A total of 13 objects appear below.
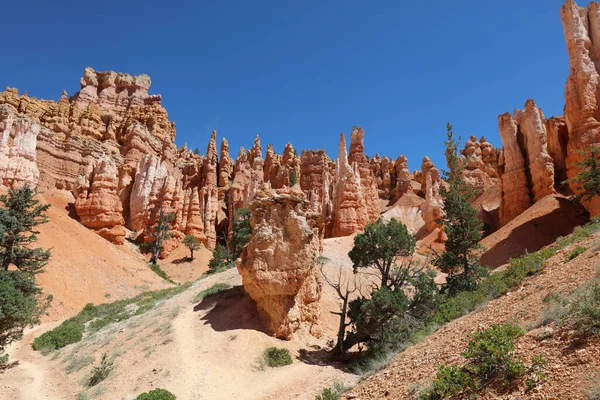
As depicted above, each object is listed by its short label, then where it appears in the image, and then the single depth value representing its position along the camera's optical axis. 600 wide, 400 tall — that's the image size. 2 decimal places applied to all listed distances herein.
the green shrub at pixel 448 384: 6.44
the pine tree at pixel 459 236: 20.05
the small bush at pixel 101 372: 13.90
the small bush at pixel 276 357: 14.89
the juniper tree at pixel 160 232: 40.99
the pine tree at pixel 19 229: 17.88
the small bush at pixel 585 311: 6.16
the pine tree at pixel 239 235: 35.62
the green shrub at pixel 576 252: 11.22
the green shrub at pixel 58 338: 18.55
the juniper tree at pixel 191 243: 42.28
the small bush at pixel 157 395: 11.30
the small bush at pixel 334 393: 9.62
